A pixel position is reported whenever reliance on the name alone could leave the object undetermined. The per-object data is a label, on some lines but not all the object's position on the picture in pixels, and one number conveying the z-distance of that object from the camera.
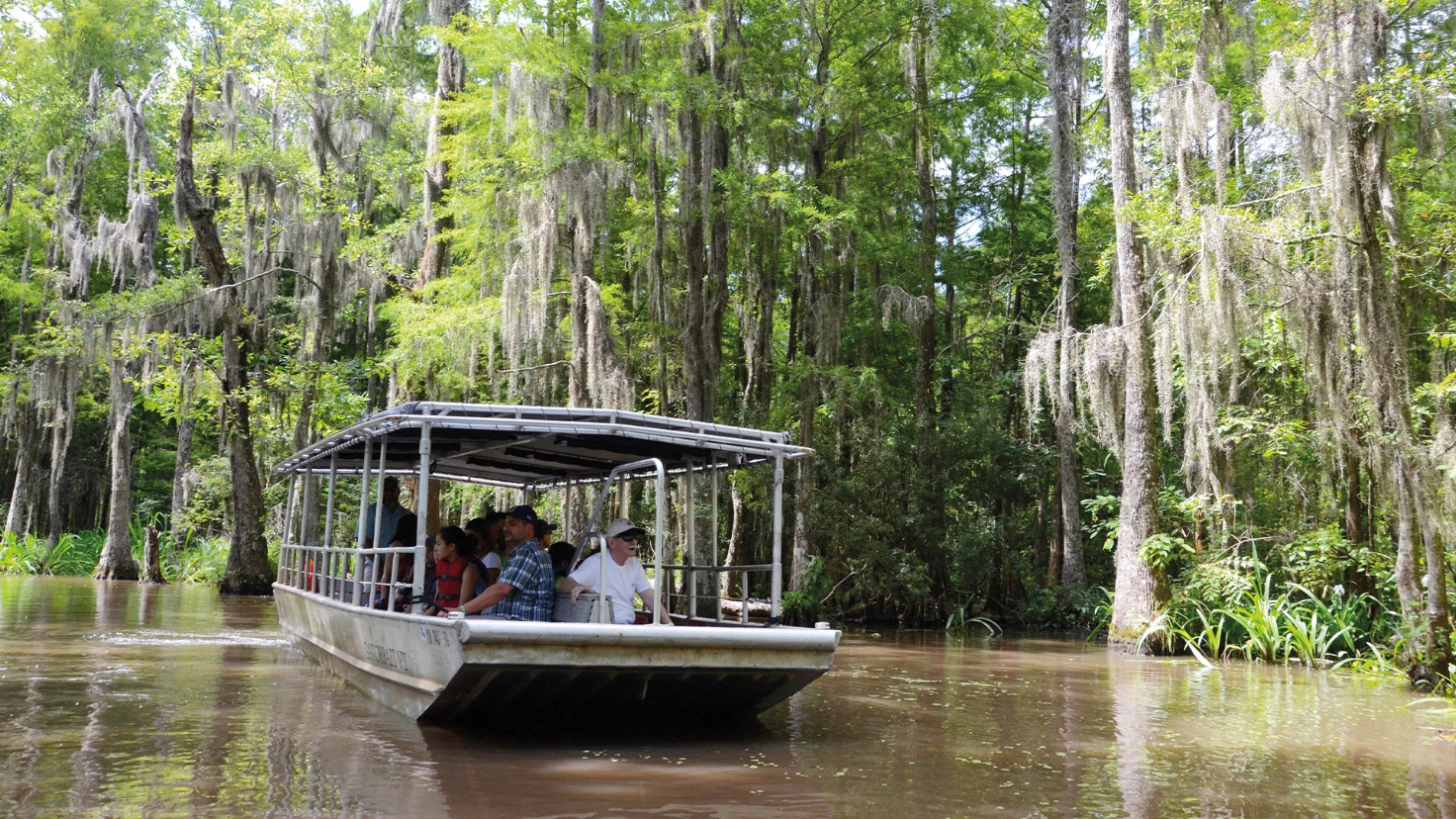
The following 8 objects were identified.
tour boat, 7.68
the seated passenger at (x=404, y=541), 10.49
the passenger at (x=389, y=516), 10.81
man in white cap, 8.67
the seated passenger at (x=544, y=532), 10.09
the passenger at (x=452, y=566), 9.34
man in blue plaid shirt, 8.48
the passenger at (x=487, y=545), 10.30
